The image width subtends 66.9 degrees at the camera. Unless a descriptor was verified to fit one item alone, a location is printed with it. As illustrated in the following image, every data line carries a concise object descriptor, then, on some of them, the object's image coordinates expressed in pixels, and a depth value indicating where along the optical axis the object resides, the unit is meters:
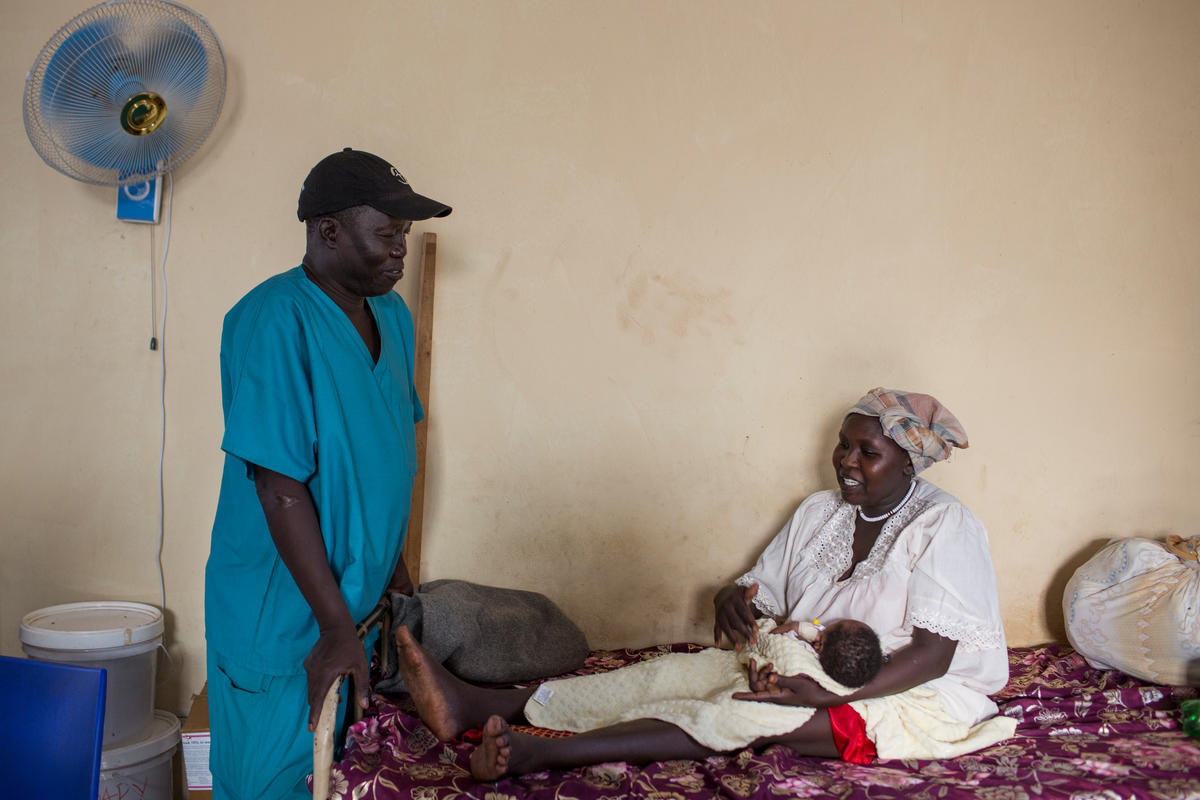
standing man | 2.04
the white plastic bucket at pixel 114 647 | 2.77
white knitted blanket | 2.35
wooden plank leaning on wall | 3.10
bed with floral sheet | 2.09
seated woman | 2.31
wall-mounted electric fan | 2.72
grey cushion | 2.59
